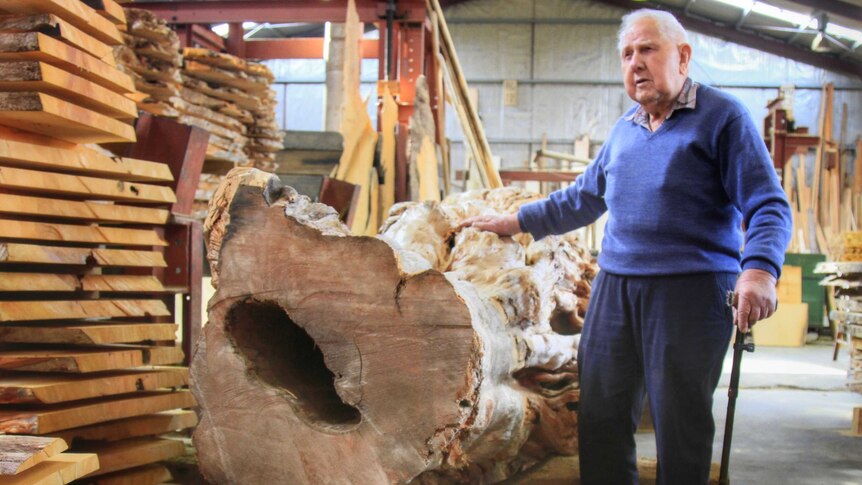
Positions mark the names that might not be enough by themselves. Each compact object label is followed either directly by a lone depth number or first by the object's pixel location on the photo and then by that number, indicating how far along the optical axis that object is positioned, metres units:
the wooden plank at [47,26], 2.86
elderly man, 2.58
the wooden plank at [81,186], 2.80
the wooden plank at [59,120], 2.80
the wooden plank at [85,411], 2.57
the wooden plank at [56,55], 2.78
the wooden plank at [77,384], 2.63
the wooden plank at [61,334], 2.95
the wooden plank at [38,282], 2.79
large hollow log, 2.27
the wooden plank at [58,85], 2.80
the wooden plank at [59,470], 1.99
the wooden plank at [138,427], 2.94
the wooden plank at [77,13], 2.85
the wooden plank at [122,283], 3.18
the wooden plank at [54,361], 2.79
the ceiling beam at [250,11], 9.07
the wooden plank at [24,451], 1.90
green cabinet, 12.35
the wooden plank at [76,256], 2.76
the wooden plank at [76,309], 2.78
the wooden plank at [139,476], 2.89
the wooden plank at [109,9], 3.28
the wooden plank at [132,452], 2.88
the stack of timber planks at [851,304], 6.05
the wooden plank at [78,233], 2.80
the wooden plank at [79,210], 2.80
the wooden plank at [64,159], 2.83
